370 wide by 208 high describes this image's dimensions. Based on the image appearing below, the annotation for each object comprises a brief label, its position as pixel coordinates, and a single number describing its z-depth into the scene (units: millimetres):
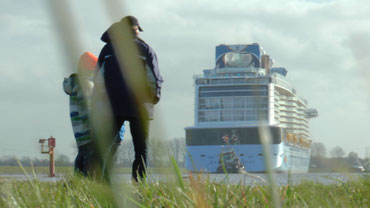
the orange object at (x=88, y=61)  9182
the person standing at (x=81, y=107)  9250
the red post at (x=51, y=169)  26109
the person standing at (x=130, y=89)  8055
